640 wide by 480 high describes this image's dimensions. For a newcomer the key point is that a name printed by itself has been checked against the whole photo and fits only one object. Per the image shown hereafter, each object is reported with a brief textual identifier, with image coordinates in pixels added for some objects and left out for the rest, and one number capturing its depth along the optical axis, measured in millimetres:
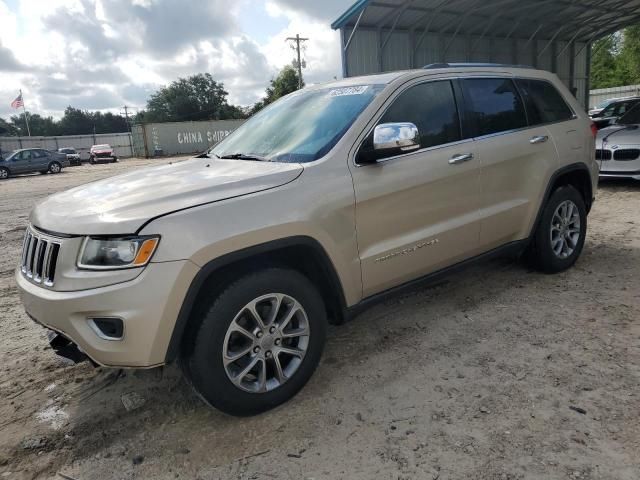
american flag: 41688
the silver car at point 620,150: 8086
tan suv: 2332
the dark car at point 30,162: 25547
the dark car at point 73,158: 37562
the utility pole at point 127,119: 89700
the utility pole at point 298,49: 51938
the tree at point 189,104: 75312
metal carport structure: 15180
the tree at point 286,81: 56625
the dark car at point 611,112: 10078
